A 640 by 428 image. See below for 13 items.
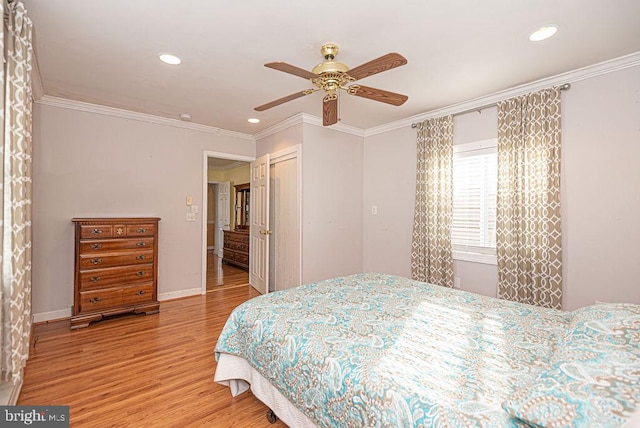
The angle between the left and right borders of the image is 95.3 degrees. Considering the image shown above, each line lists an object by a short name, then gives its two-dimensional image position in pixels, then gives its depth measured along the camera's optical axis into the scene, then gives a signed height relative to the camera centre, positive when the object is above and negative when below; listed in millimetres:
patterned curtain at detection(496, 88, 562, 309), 2768 +152
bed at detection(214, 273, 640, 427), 847 -595
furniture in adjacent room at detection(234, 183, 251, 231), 6578 +207
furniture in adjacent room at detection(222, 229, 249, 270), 6102 -735
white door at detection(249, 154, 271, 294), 4247 -179
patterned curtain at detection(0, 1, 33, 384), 1684 +169
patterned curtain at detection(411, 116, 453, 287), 3549 +140
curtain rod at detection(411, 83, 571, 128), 2723 +1226
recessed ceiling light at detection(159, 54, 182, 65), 2428 +1324
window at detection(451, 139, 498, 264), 3277 +171
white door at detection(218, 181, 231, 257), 7585 +158
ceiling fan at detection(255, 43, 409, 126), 1880 +969
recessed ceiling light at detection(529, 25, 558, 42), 2045 +1317
